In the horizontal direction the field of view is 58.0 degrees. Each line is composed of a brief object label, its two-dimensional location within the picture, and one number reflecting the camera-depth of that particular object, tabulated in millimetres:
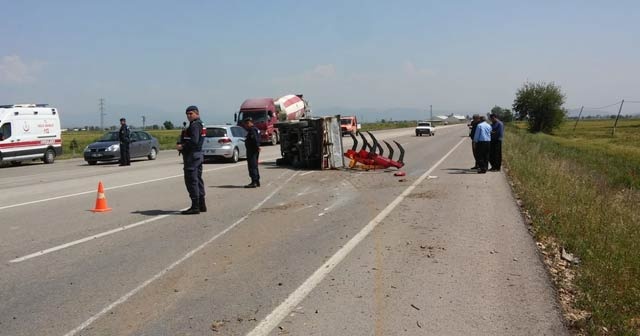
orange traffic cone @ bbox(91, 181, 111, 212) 10452
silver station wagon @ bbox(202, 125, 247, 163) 22281
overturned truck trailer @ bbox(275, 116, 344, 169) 18578
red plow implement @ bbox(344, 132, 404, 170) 18594
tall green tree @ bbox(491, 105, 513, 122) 104062
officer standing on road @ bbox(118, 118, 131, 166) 22562
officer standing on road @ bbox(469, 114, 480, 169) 17456
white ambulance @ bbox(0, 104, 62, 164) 23906
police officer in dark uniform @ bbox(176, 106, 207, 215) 10000
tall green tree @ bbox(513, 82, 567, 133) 69688
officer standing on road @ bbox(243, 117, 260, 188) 14117
